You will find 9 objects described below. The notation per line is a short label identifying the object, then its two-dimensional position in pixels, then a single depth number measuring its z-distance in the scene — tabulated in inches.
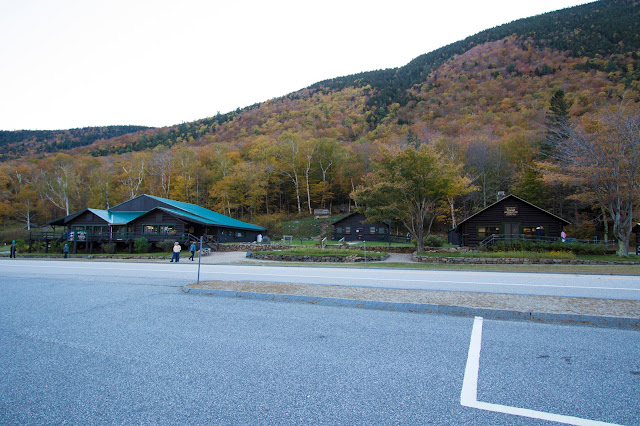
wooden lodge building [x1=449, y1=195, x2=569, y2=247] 1227.2
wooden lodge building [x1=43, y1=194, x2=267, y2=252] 1390.3
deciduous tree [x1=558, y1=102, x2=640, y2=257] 901.2
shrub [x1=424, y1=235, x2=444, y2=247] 1396.4
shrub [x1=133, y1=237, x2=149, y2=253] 1315.2
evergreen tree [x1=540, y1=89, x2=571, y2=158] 1673.2
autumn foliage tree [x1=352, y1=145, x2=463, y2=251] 1007.0
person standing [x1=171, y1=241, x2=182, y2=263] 871.7
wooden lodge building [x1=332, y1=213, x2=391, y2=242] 1742.1
